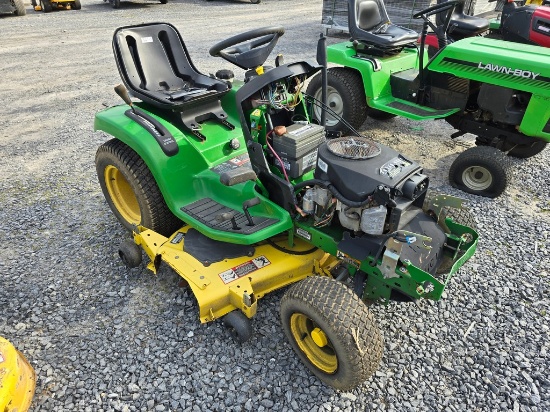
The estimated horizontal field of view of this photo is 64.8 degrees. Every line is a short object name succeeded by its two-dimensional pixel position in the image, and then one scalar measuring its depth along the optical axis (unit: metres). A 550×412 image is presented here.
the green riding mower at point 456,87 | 3.86
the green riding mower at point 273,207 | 2.22
